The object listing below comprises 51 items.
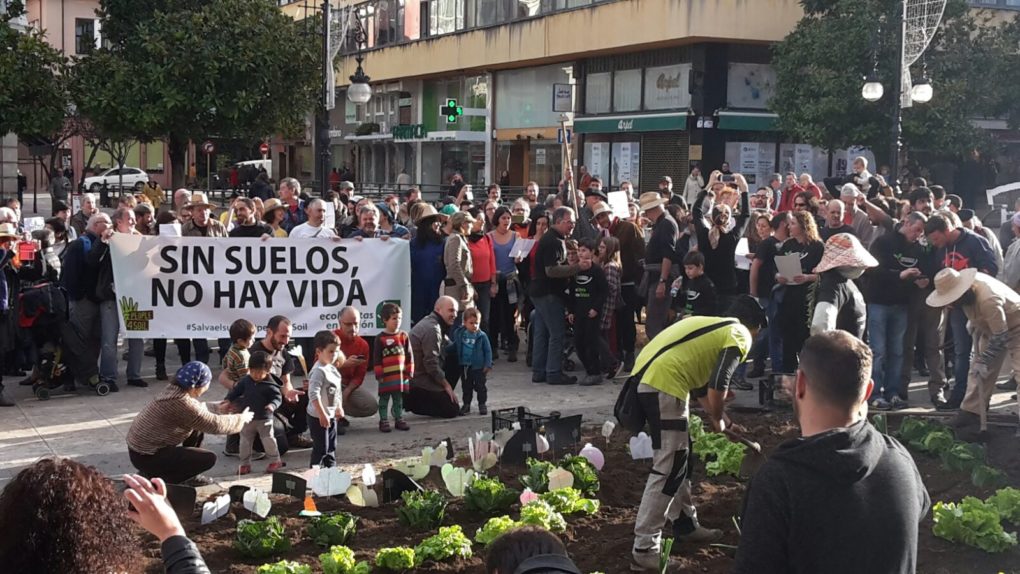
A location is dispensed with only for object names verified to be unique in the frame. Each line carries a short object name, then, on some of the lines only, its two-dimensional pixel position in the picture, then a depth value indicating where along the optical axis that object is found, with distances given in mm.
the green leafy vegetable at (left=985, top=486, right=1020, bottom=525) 7711
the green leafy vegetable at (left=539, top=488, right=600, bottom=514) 7973
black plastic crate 9544
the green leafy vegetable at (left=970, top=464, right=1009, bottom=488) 8570
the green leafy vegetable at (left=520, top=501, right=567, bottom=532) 7387
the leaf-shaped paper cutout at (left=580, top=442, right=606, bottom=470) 8945
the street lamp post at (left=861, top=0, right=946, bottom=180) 20859
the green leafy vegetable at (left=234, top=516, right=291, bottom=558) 7121
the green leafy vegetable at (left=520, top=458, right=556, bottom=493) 8336
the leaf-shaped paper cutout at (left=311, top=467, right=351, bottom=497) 8234
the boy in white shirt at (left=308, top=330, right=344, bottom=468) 9062
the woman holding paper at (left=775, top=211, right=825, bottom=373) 11602
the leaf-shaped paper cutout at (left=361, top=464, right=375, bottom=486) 8180
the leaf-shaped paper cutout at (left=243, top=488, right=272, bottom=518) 7594
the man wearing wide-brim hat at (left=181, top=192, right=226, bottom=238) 12828
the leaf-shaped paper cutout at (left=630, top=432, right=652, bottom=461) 9188
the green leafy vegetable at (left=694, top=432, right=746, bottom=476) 9031
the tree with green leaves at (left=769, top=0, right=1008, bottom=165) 27516
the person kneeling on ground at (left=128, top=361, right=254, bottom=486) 8117
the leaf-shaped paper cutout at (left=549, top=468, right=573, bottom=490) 8188
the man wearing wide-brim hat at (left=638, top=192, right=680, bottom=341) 13211
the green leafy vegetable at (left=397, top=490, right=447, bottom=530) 7672
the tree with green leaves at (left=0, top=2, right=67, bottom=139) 20625
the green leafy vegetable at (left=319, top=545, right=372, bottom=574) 6676
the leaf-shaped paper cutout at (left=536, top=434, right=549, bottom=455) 9227
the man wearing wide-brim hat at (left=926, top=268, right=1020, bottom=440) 9914
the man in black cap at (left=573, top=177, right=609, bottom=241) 14938
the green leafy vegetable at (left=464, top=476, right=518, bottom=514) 8023
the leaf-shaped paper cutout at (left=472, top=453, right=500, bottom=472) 8781
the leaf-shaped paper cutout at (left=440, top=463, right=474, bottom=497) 8141
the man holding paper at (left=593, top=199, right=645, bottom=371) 13867
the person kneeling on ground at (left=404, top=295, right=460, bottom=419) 10977
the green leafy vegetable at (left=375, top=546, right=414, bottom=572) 6859
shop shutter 34812
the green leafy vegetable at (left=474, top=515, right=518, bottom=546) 7193
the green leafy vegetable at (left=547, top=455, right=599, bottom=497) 8531
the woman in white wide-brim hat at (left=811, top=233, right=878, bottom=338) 10188
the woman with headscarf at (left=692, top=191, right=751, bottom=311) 12727
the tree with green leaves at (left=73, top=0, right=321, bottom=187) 21328
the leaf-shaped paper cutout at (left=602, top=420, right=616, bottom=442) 9629
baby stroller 11516
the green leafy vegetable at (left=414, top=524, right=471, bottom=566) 7008
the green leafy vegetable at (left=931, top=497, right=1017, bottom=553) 7270
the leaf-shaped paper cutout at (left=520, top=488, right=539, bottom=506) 7754
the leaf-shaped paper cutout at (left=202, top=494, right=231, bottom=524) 7758
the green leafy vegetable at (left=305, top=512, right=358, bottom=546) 7355
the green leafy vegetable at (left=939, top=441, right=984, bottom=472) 9000
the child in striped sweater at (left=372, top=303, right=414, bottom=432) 10492
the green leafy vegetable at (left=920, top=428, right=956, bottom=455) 9555
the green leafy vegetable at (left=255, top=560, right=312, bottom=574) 6531
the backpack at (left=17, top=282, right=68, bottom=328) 11492
